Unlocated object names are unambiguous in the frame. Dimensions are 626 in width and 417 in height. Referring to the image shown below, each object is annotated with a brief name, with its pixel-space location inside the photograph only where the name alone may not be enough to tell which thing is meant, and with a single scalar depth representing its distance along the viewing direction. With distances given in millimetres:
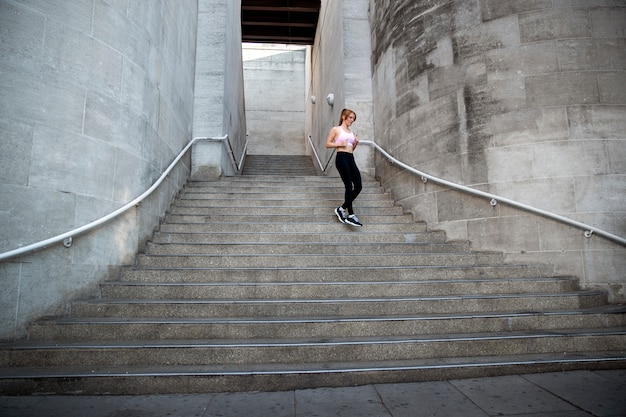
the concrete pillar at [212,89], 7879
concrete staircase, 2668
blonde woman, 5523
